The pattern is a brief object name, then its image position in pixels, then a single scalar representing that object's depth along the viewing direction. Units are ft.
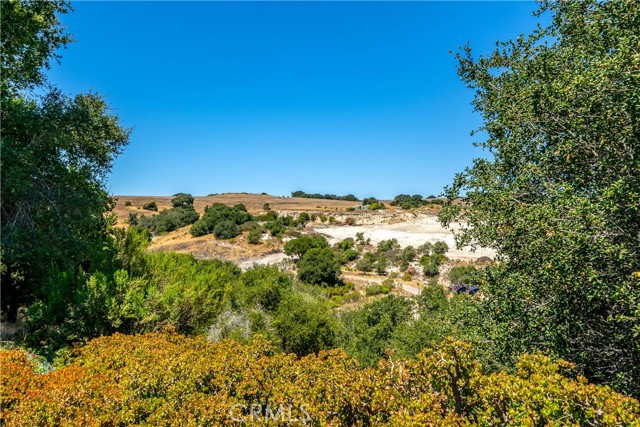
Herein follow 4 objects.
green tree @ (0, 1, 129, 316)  29.27
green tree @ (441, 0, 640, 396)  15.97
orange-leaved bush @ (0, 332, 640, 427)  11.07
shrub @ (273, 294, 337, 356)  38.81
